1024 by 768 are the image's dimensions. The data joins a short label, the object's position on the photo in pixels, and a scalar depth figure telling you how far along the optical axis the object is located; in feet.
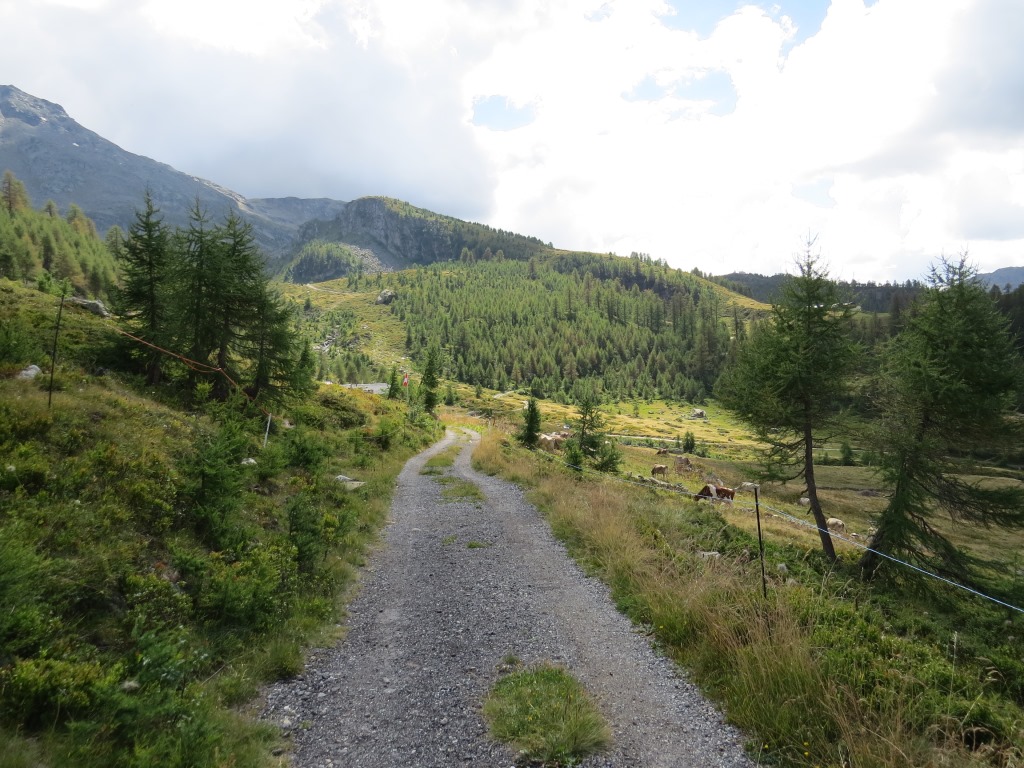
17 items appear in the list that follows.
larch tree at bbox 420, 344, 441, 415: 190.66
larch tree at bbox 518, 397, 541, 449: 118.03
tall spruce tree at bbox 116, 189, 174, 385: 63.57
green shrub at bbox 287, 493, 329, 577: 29.25
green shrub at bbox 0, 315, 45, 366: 36.37
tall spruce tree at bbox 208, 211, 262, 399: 65.98
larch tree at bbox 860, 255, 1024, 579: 54.90
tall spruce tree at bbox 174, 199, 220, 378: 63.57
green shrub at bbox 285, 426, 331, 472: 48.73
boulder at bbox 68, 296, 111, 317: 87.97
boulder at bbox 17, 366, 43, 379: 34.76
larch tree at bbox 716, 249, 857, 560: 60.95
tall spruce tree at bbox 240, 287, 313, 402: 72.54
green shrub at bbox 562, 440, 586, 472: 92.29
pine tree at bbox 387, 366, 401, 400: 206.28
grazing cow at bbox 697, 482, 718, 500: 102.12
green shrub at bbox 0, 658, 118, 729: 12.62
